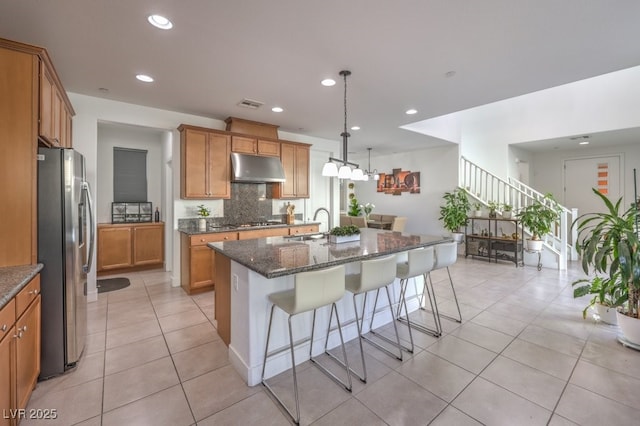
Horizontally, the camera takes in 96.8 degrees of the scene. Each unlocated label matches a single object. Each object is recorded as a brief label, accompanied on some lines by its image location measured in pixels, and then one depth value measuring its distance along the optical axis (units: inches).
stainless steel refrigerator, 82.0
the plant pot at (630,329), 98.5
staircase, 217.3
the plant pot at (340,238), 112.3
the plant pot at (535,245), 212.7
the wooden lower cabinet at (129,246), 192.9
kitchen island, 81.9
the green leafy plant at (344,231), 113.2
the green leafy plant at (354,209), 333.1
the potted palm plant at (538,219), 212.1
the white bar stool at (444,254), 117.3
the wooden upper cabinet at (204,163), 165.3
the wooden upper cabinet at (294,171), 205.3
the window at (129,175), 211.6
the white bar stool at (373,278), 87.0
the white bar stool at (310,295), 72.0
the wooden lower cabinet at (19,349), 57.6
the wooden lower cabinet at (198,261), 155.7
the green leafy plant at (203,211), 177.5
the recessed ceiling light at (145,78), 121.6
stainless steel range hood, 178.5
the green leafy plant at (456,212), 253.9
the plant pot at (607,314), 117.7
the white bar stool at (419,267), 104.4
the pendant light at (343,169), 122.0
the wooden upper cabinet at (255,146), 182.1
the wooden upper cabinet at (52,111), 85.0
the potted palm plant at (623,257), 98.1
